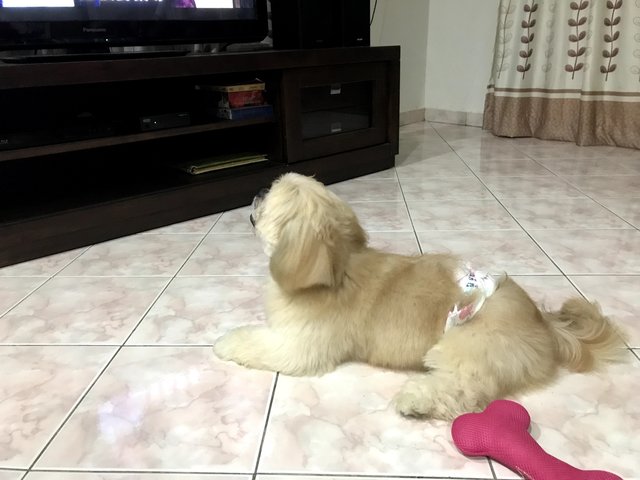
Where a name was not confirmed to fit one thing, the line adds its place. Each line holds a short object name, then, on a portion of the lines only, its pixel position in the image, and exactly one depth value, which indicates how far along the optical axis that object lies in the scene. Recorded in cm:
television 185
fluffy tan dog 102
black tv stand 184
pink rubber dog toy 84
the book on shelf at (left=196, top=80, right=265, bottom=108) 226
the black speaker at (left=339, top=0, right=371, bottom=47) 260
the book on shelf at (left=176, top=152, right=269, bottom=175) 232
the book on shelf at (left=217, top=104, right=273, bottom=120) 226
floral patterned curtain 315
